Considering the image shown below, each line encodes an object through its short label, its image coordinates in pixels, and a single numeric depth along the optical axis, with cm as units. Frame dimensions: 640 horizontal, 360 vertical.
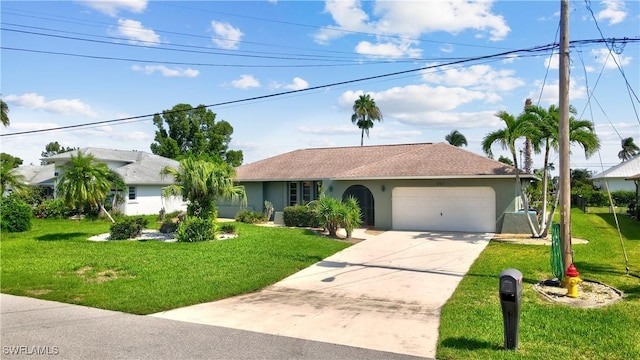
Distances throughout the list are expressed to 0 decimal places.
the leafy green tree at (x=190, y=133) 4894
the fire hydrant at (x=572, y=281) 799
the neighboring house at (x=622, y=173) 4141
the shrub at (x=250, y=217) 2234
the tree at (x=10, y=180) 2191
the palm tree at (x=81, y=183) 1700
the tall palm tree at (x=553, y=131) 1459
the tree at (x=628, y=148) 5938
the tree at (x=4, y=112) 2869
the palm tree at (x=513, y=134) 1505
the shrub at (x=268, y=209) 2295
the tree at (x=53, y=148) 7944
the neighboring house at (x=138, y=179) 2966
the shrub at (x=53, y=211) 2627
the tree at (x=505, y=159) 4256
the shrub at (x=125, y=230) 1680
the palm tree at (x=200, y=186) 1608
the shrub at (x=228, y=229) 1747
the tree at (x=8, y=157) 6003
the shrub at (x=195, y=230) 1570
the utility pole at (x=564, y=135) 902
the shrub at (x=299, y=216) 2000
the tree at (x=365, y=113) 4178
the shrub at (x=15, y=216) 1991
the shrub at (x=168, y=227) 1803
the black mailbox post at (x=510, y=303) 537
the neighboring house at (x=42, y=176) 3428
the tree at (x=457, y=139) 4475
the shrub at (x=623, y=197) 3554
